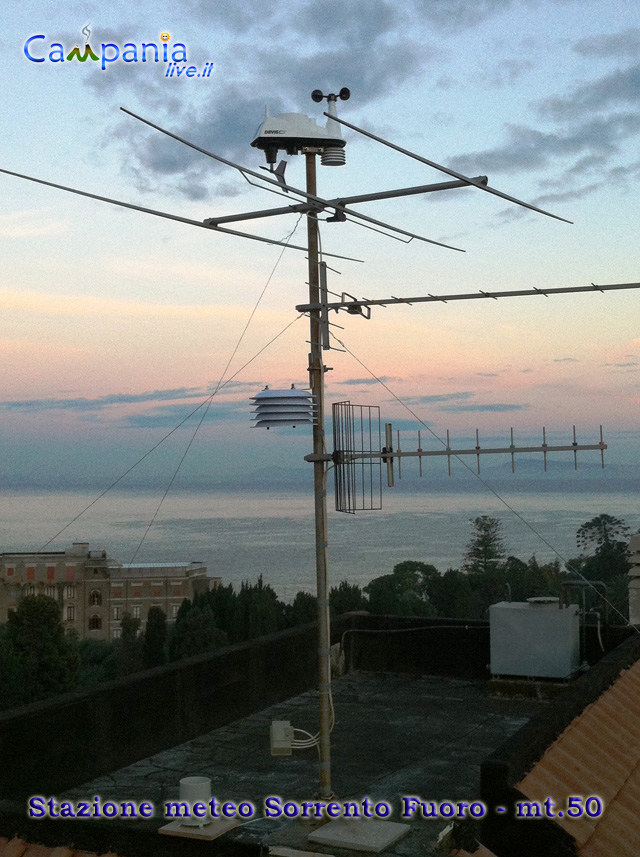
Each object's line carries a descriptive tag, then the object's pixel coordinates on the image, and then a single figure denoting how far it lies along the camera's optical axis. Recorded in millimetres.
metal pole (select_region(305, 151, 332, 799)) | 6621
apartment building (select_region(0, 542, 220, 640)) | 81812
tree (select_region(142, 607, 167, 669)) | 46572
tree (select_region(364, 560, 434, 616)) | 53969
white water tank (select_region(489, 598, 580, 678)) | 11680
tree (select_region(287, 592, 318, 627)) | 44944
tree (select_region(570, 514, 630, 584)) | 58750
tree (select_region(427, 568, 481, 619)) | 53938
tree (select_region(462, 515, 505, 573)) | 88188
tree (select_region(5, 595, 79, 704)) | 49844
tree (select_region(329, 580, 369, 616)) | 35662
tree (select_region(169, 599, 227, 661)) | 46500
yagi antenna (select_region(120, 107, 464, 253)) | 5627
